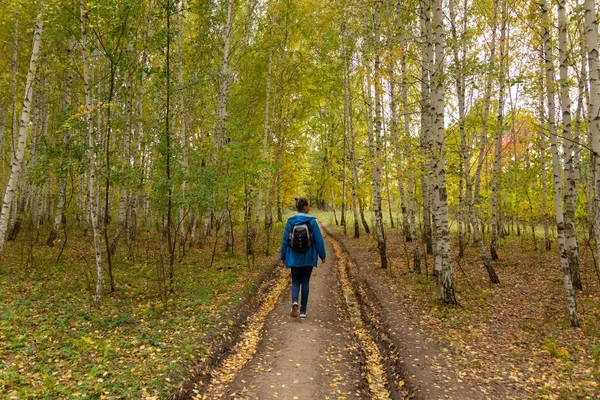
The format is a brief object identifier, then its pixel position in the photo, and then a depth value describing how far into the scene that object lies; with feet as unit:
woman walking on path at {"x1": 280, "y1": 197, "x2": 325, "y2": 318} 21.34
